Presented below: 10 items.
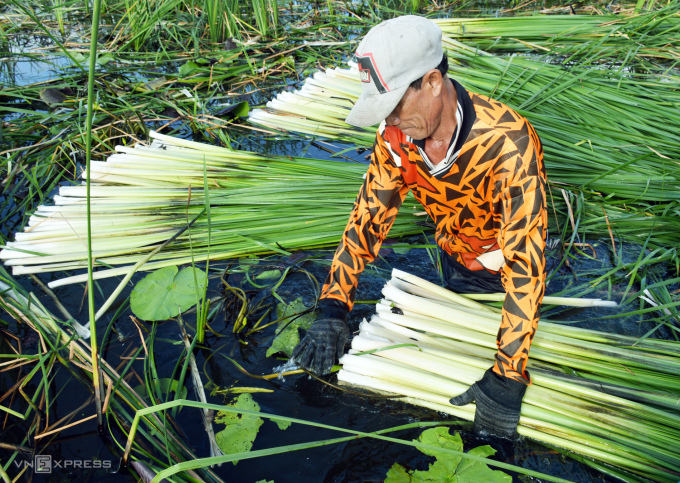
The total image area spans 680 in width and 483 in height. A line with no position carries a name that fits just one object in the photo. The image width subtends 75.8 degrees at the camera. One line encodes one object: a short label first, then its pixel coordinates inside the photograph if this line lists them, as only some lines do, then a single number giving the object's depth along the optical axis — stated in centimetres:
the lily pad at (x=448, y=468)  153
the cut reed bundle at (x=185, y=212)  250
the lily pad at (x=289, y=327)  212
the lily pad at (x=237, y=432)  170
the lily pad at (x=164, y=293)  215
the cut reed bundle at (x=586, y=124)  264
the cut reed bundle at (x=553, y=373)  160
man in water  146
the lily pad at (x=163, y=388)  188
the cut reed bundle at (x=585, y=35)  407
